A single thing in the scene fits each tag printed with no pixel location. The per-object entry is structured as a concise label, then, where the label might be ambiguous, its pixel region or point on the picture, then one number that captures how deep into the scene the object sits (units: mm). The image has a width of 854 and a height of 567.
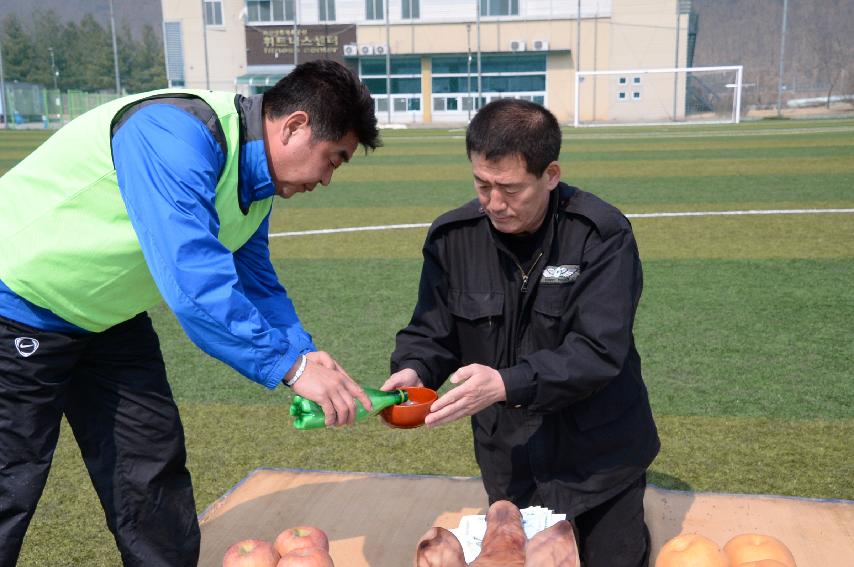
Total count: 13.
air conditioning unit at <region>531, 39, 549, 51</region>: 59812
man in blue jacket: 2561
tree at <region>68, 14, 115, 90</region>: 104625
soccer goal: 50250
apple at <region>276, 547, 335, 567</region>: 2527
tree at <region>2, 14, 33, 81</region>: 96438
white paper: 2793
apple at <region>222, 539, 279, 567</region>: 2557
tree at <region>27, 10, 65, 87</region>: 100000
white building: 59812
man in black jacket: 2945
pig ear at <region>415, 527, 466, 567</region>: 2162
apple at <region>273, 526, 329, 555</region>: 2768
